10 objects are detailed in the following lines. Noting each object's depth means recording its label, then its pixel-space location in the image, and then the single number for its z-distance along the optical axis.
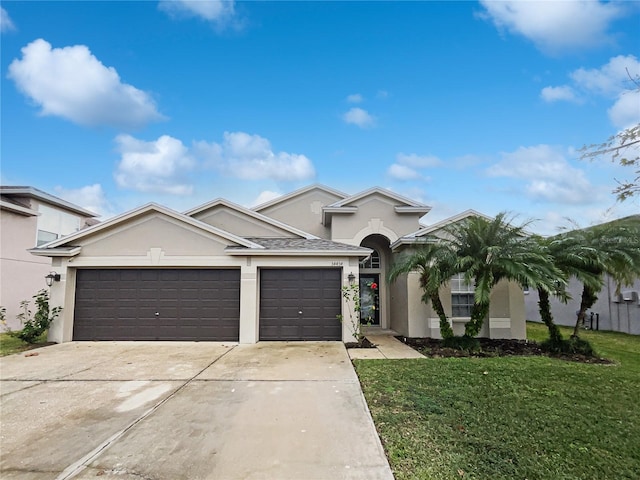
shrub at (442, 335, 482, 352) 9.44
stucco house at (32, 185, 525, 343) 10.98
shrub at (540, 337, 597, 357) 9.39
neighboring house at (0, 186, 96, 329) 13.70
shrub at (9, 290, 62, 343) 10.48
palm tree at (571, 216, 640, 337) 9.02
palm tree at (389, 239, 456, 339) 9.73
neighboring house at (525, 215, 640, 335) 14.82
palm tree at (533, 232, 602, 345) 9.24
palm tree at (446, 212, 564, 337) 8.95
